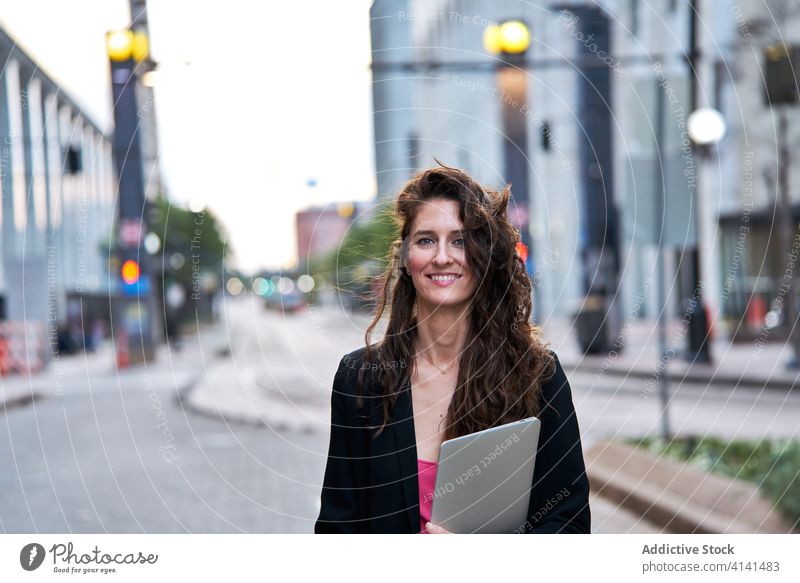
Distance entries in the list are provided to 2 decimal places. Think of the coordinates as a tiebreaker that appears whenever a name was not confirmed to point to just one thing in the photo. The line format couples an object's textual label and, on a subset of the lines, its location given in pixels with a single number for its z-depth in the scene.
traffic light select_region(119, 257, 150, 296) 18.45
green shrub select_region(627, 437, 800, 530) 5.12
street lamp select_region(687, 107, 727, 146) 9.80
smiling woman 2.54
